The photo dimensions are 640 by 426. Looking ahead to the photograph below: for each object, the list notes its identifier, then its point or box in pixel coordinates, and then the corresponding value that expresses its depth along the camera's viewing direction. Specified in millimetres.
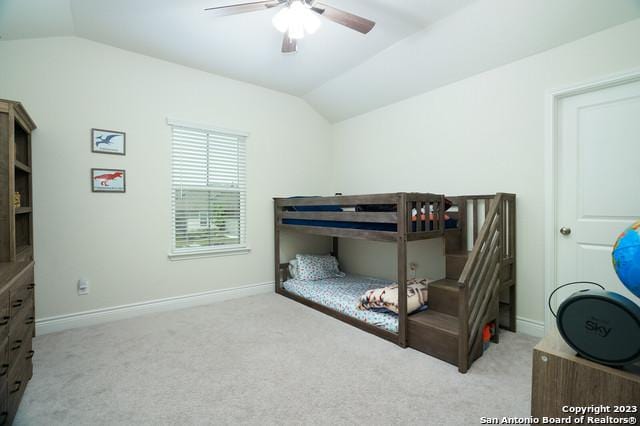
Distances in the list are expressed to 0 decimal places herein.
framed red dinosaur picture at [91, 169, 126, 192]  2820
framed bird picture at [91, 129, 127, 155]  2812
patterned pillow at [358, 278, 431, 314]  2480
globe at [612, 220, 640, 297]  891
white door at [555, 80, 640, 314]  2139
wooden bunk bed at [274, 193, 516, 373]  2084
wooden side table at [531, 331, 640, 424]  924
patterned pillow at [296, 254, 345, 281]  3797
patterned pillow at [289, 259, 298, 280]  3862
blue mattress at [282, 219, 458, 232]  2516
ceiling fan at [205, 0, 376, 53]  1912
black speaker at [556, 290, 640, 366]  911
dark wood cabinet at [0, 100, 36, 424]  1374
